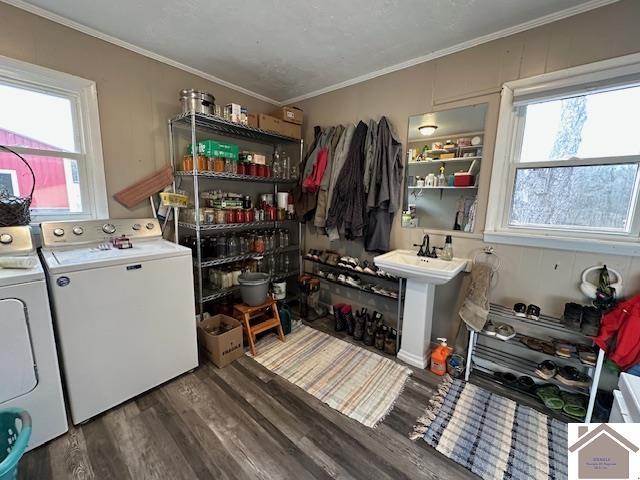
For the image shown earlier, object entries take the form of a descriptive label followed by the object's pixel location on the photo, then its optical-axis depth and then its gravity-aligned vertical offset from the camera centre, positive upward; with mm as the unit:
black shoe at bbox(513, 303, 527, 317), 1835 -712
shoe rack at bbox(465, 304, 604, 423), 1655 -1048
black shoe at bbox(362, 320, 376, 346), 2412 -1194
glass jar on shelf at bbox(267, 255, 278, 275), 2996 -707
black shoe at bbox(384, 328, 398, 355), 2283 -1210
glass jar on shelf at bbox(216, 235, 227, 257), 2518 -445
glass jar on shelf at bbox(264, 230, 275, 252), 2778 -432
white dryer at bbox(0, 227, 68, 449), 1228 -777
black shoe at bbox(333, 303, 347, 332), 2648 -1181
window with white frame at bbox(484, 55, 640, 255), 1569 +318
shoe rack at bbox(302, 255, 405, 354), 2282 -774
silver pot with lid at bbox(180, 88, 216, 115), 2072 +783
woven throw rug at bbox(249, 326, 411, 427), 1726 -1304
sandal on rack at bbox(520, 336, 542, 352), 1742 -915
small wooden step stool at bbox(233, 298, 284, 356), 2221 -1075
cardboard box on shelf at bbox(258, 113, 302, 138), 2566 +775
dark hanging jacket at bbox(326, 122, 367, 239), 2422 +154
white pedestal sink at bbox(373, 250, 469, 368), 1984 -763
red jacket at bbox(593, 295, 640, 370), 1420 -678
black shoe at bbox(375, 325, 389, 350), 2342 -1182
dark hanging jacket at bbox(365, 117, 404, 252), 2299 +265
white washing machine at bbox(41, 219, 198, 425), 1426 -686
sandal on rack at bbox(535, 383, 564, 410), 1682 -1228
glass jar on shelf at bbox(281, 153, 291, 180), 2992 +397
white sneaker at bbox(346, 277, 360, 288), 2583 -779
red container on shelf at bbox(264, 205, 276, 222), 2756 -124
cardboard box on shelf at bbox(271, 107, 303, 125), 2766 +932
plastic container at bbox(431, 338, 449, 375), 2023 -1185
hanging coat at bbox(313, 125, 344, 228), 2615 +196
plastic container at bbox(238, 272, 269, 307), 2244 -758
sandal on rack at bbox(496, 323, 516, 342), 1796 -863
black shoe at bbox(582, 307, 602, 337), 1561 -663
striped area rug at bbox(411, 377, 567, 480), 1327 -1299
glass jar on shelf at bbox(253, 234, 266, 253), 2707 -453
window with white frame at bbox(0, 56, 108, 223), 1704 +379
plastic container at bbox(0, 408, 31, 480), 1020 -1011
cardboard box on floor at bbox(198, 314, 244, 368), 2049 -1124
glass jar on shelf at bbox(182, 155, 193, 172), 2249 +309
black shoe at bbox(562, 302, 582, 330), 1625 -662
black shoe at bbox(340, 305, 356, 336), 2572 -1136
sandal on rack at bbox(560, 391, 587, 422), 1611 -1226
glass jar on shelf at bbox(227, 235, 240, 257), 2586 -451
